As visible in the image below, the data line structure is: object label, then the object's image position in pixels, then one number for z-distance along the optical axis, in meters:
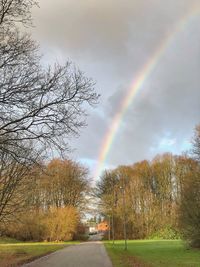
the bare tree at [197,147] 26.04
